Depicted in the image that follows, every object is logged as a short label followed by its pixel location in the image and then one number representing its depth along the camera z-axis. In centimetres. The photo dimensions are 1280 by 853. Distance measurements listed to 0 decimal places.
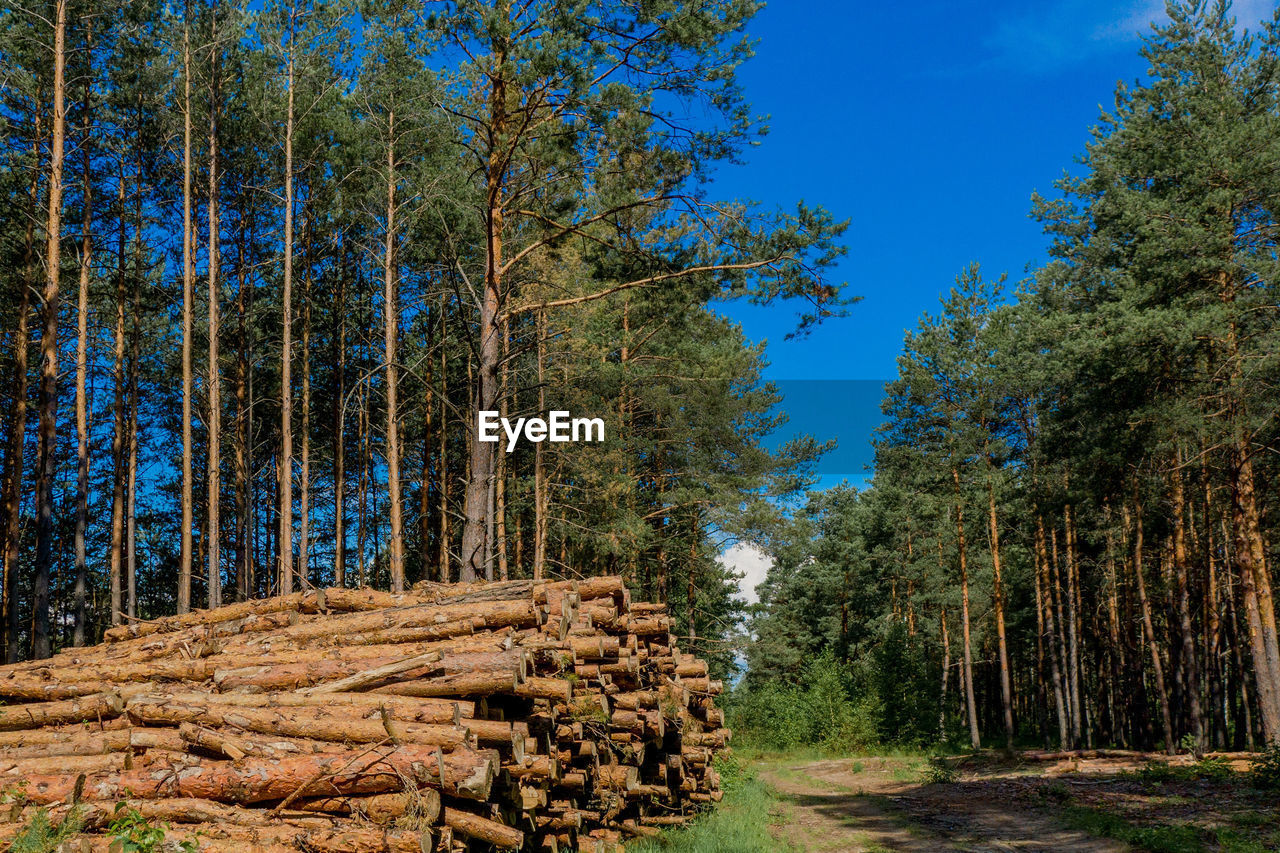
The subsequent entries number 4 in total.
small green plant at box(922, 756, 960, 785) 2116
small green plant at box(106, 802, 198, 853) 535
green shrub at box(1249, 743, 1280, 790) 1299
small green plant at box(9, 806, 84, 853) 531
